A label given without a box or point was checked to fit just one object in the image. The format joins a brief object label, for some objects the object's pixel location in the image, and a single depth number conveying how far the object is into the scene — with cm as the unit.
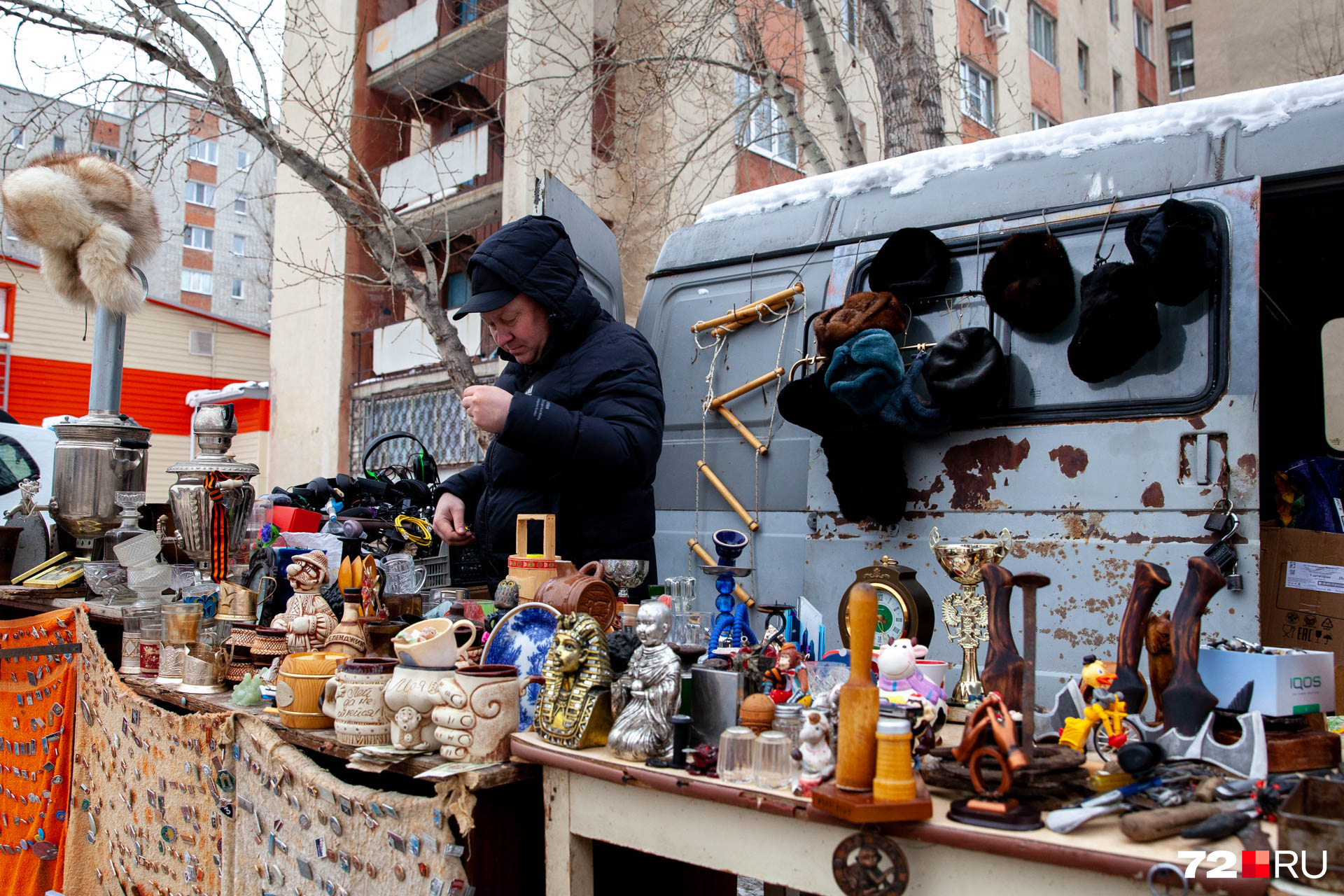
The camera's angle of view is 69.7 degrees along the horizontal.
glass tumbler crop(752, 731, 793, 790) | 150
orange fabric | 324
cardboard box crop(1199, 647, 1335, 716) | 149
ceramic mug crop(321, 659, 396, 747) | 197
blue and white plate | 204
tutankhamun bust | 176
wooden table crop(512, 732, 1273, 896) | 120
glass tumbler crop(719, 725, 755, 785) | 152
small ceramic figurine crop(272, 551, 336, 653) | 248
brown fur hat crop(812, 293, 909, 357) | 321
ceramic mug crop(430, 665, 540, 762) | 182
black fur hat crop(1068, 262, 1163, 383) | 271
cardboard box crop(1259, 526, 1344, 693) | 303
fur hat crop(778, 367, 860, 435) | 319
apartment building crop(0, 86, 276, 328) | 3409
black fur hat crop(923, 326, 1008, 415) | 293
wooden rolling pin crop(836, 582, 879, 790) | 135
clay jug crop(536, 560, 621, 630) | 210
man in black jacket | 270
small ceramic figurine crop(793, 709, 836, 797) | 145
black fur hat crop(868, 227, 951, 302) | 322
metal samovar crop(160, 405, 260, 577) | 339
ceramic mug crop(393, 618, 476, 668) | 194
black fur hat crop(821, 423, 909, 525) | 312
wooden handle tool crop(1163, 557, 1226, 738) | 150
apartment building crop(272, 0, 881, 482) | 1112
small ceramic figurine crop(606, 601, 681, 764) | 167
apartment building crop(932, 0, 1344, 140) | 1366
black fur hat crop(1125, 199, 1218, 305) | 267
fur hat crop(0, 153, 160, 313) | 453
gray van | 270
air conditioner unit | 1523
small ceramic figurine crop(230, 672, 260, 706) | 247
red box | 402
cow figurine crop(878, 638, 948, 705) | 170
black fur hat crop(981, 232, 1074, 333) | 293
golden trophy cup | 206
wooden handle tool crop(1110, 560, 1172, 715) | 161
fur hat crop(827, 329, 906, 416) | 309
